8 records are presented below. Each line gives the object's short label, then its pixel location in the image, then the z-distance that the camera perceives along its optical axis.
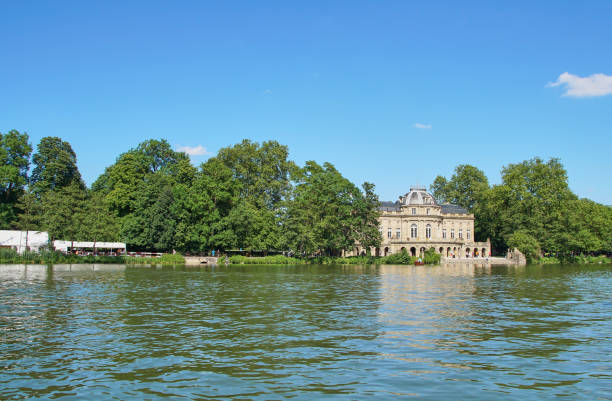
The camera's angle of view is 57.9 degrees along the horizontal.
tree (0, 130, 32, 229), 76.38
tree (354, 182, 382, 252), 75.69
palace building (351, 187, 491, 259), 97.00
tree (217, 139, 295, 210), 86.31
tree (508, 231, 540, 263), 82.31
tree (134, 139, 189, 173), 81.12
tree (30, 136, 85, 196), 83.12
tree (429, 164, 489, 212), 107.94
